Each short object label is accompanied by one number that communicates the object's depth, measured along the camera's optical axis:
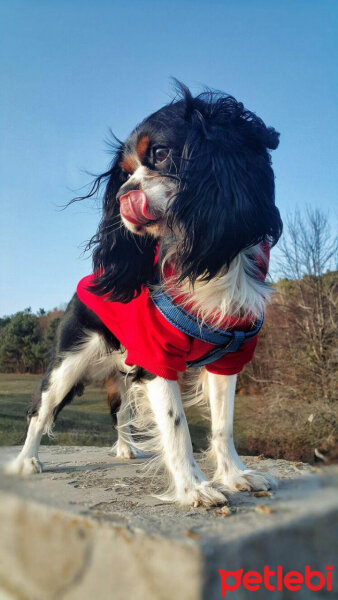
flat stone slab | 0.26
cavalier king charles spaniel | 0.45
